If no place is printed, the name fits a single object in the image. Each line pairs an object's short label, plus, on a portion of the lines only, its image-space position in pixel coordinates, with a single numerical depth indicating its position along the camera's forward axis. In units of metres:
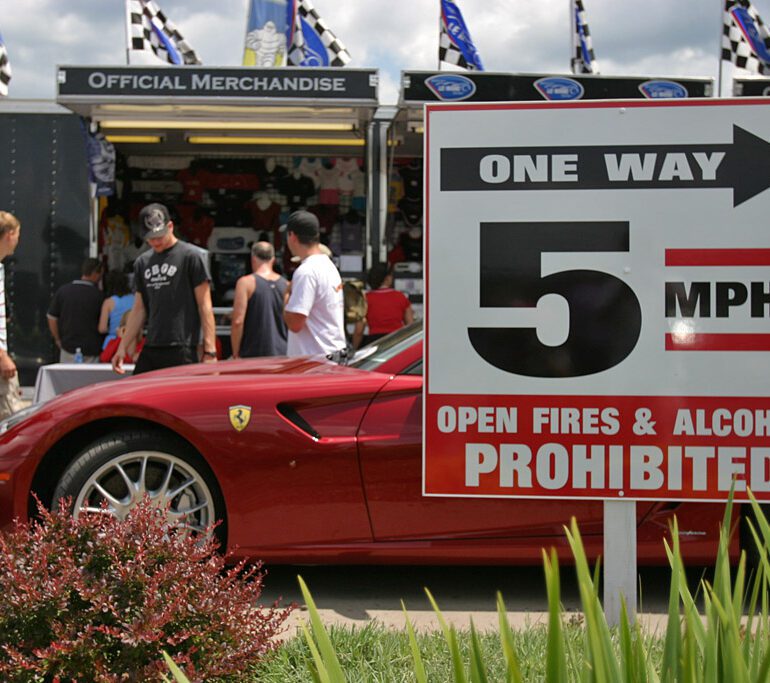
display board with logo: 8.16
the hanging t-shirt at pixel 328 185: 10.73
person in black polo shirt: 8.91
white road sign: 2.71
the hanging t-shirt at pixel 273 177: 10.80
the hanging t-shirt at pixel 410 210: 10.57
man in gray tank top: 7.08
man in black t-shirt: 5.94
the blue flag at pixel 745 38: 10.57
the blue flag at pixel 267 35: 10.12
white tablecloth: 6.70
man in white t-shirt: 5.73
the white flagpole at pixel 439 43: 10.24
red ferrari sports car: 3.97
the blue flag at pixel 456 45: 10.22
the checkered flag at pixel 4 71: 10.47
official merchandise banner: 8.40
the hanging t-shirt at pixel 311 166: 10.70
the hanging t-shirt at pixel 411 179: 10.50
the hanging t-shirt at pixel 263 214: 10.88
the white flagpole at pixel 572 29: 11.75
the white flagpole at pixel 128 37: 9.88
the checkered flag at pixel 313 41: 10.02
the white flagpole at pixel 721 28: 10.58
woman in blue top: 8.77
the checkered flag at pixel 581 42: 11.73
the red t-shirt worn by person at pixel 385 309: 8.41
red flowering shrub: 2.38
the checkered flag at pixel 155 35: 9.99
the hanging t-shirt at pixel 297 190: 10.77
